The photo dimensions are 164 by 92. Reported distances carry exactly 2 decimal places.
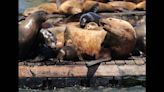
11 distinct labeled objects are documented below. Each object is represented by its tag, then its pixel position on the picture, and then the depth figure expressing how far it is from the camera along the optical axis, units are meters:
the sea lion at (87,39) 14.76
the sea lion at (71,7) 19.23
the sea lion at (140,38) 15.74
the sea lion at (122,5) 20.45
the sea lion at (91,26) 15.77
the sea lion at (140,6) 20.12
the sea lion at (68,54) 15.02
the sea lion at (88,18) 16.33
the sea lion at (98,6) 19.85
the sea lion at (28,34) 15.77
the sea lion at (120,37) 15.00
